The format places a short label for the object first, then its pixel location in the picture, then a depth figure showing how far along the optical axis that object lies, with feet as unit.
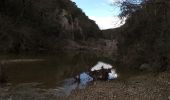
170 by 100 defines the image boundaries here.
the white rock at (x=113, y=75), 43.95
